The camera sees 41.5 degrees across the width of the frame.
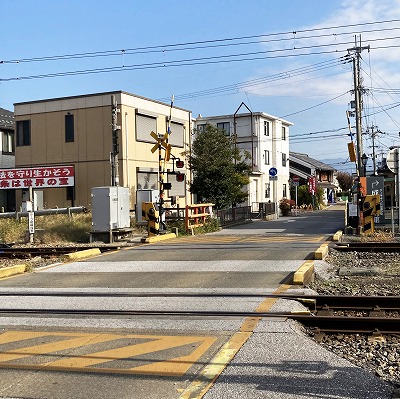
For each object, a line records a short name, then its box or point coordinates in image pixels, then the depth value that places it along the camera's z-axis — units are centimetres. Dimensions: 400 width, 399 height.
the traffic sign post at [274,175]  3603
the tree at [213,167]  2845
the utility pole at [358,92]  3030
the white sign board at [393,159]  2282
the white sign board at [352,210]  2064
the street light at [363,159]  2633
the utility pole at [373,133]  6398
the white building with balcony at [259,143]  4822
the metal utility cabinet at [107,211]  1958
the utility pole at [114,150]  2145
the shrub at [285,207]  4162
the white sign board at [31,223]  1953
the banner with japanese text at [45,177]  2905
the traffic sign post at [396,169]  2238
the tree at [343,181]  9088
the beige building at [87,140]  2862
